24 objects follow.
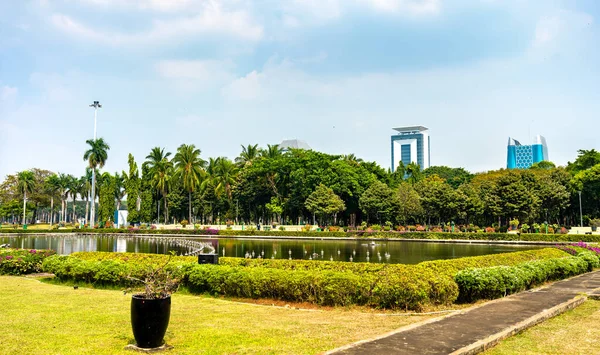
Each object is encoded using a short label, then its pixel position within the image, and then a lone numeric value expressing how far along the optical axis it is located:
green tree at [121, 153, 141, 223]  86.38
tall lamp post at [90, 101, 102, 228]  66.72
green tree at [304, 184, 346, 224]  66.56
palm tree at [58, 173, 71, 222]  116.06
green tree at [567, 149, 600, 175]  76.62
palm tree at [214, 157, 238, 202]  83.45
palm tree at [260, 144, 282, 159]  86.00
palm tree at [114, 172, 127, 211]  107.44
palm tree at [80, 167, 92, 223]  113.30
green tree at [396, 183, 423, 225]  68.19
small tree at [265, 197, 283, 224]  73.94
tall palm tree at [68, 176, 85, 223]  119.25
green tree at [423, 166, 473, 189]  103.56
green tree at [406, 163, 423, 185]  100.85
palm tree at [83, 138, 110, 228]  75.44
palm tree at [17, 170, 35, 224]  94.18
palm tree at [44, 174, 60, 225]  110.81
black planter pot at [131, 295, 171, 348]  7.07
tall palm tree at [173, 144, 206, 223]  79.06
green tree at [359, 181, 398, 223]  67.12
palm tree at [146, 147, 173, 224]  81.81
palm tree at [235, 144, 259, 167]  89.57
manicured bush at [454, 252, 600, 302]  12.03
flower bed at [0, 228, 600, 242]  42.06
